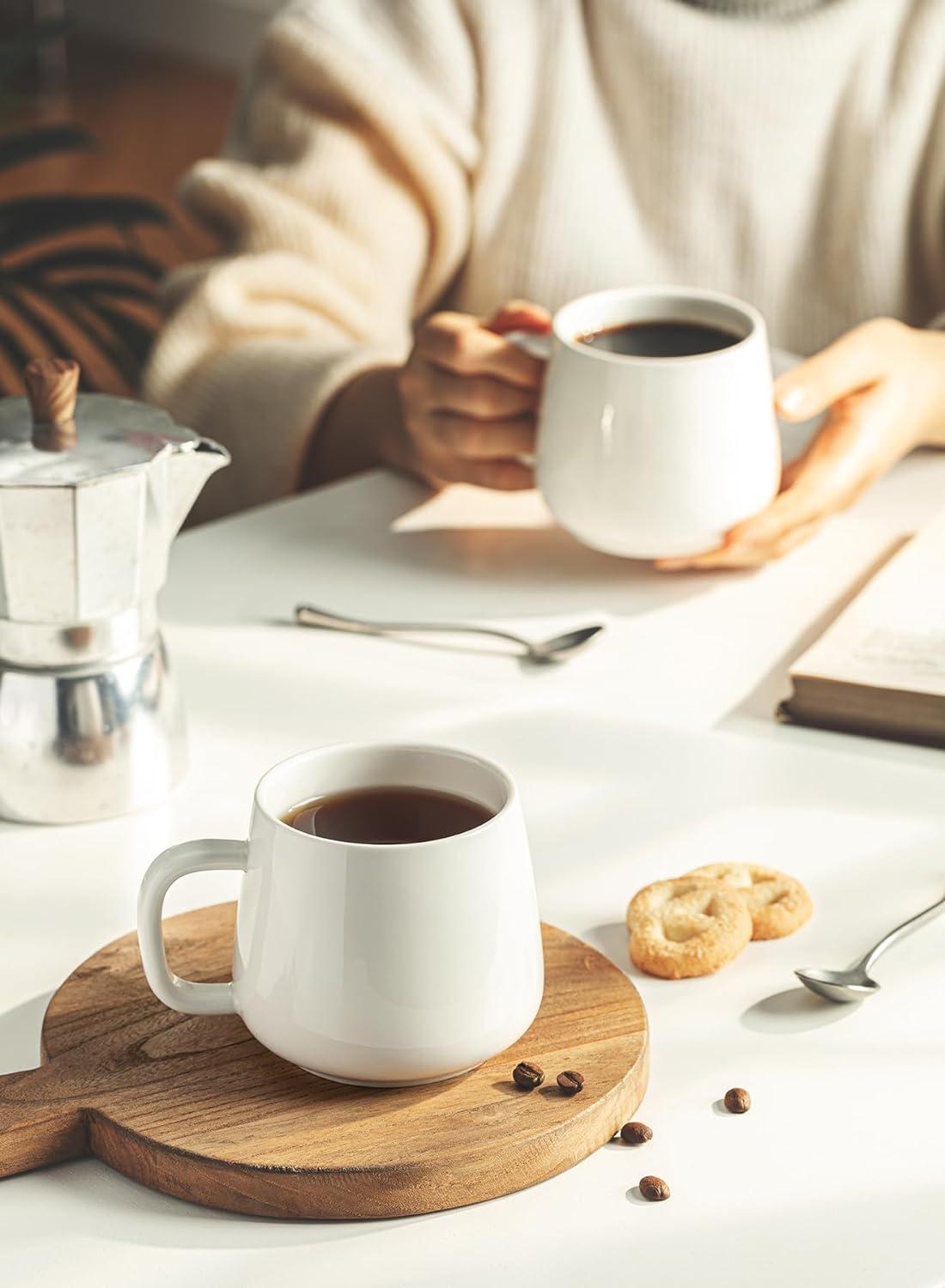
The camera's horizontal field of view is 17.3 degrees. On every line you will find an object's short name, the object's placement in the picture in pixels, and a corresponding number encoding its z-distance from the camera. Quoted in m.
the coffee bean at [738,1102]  1.04
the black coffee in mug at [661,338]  1.45
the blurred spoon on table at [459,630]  1.38
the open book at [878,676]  1.29
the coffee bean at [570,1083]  1.02
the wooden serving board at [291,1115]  1.00
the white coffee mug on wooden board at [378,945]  1.00
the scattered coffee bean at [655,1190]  1.01
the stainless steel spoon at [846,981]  1.09
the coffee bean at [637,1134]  1.03
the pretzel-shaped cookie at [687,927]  1.11
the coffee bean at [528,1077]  1.03
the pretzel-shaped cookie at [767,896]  1.14
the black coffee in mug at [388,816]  1.05
